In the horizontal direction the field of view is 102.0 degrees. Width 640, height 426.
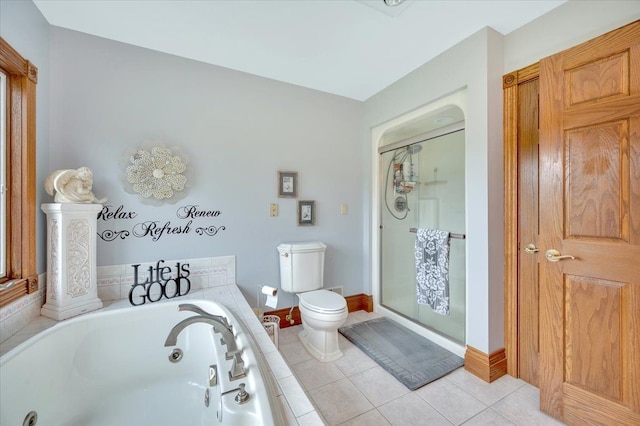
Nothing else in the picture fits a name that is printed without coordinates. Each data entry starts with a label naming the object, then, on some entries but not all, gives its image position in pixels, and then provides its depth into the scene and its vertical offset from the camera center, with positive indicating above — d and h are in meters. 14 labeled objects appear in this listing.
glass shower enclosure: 2.07 -0.01
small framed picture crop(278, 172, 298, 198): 2.39 +0.27
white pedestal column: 1.50 -0.27
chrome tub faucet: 1.02 -0.52
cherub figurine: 1.52 +0.17
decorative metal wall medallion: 1.86 +0.30
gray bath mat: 1.75 -1.07
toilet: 1.91 -0.68
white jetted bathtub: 0.99 -0.76
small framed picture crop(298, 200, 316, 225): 2.49 +0.01
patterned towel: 2.07 -0.47
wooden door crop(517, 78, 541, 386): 1.65 -0.13
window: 1.39 +0.19
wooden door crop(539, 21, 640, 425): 1.18 -0.08
